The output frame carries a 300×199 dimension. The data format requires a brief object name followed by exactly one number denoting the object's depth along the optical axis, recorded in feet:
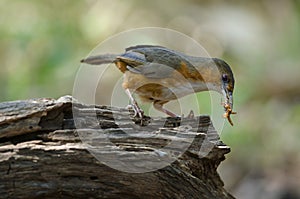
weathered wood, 19.27
